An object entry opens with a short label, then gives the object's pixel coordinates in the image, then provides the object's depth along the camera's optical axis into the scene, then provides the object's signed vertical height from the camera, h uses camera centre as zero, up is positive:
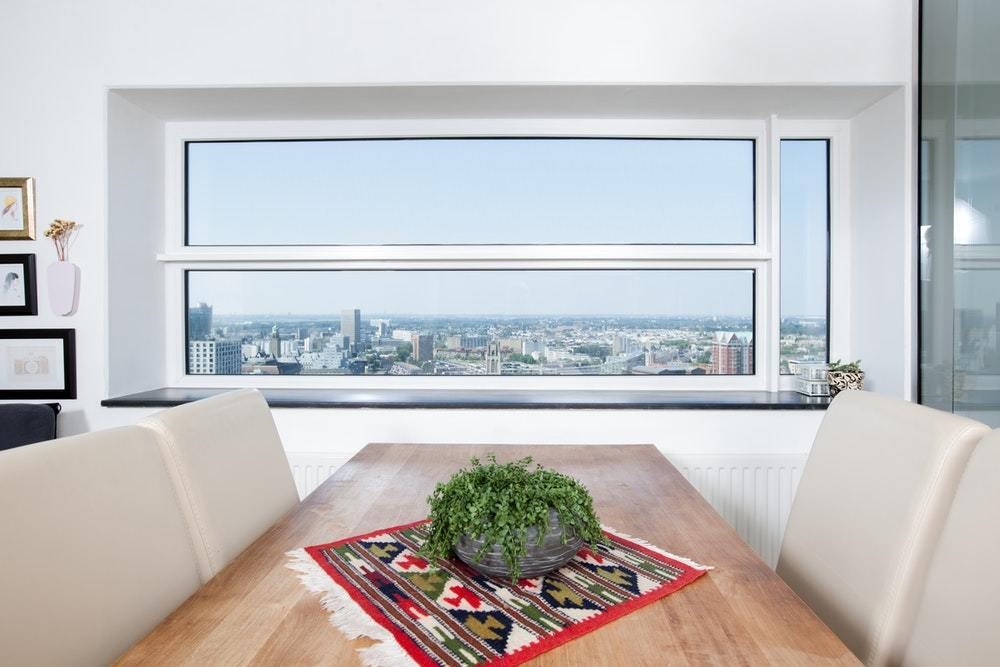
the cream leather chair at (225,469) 1.16 -0.28
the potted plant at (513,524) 0.98 -0.30
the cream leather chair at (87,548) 0.76 -0.30
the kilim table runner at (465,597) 0.82 -0.39
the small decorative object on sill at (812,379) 2.53 -0.18
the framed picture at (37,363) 2.46 -0.13
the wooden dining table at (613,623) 0.79 -0.39
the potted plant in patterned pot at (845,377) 2.50 -0.17
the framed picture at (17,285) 2.45 +0.17
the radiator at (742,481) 2.45 -0.57
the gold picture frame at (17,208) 2.43 +0.46
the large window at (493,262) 2.79 +0.30
